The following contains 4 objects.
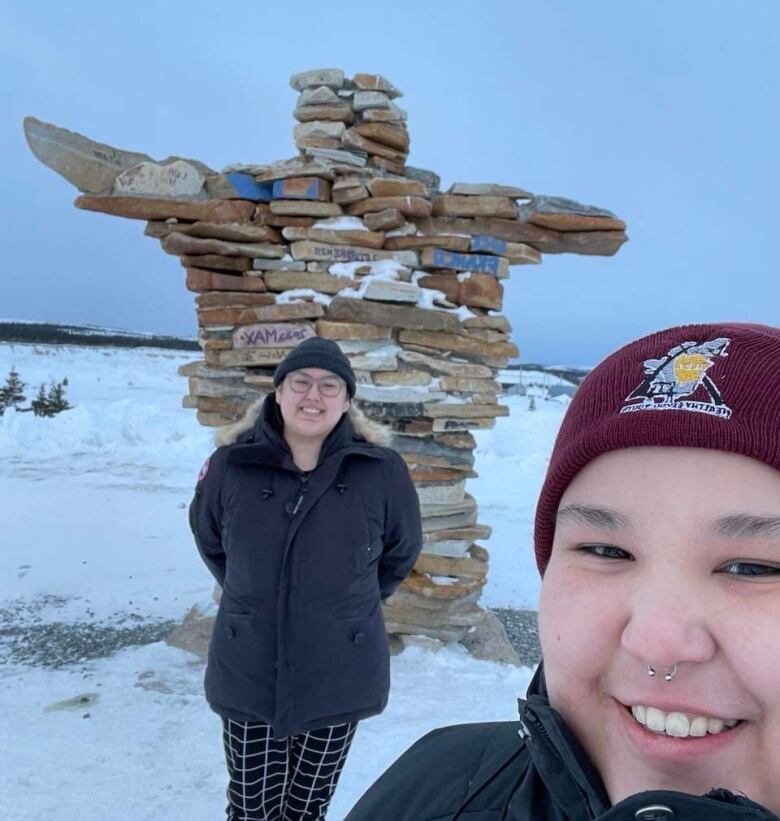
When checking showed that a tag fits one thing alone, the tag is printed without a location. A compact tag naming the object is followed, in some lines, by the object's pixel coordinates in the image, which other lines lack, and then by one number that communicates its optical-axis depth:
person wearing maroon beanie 0.73
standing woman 2.07
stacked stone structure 4.18
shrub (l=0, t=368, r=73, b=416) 12.52
